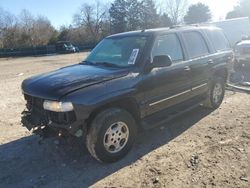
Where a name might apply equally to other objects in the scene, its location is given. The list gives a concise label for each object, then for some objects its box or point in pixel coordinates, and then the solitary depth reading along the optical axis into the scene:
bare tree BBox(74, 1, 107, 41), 38.86
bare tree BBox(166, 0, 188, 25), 41.53
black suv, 2.57
